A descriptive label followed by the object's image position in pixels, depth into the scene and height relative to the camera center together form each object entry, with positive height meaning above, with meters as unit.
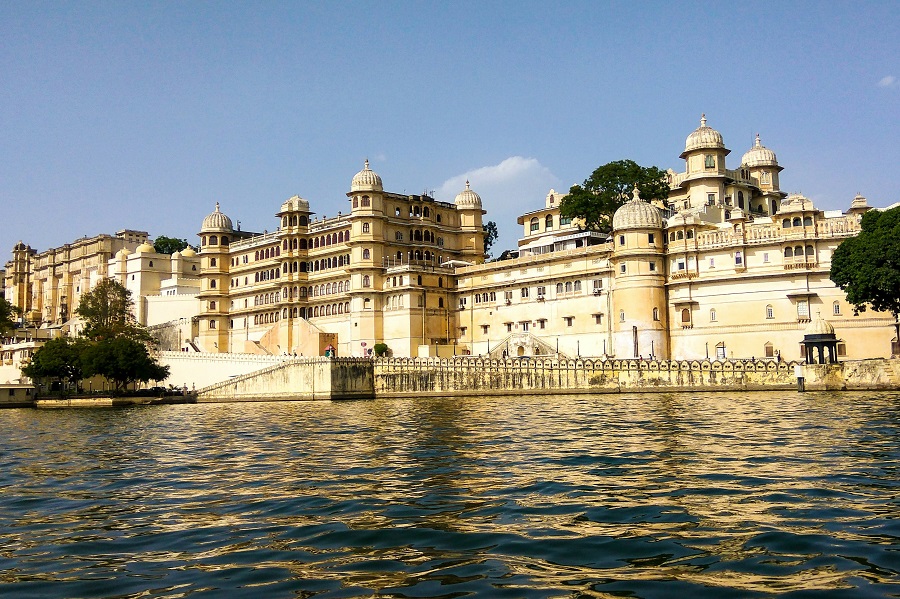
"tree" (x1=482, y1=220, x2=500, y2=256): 97.14 +15.52
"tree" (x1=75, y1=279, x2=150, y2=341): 75.41 +6.80
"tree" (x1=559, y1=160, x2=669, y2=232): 72.81 +15.18
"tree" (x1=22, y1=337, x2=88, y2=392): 65.31 +1.55
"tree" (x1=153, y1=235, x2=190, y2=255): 119.06 +18.74
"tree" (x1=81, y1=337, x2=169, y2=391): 63.47 +1.47
